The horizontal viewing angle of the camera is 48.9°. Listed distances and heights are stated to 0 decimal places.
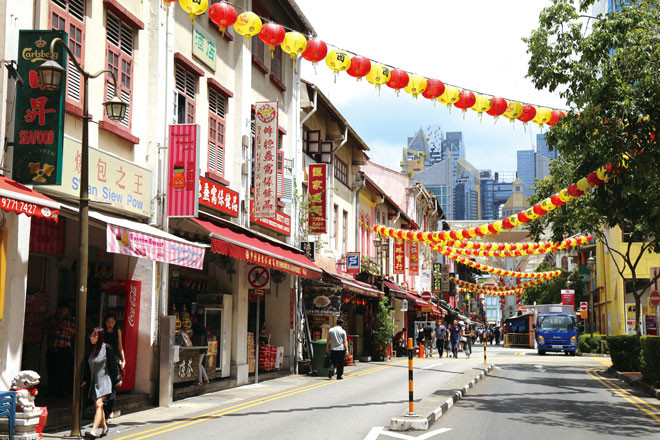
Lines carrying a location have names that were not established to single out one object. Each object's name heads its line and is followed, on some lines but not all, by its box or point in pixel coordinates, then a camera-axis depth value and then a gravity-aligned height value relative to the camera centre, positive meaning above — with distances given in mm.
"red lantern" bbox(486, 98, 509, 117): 16359 +4436
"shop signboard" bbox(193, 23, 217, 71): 16888 +6068
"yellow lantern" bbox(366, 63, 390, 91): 14672 +4592
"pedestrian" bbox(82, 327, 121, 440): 10461 -1027
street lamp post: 10164 +788
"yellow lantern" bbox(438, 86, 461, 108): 15719 +4471
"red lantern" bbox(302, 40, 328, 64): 13852 +4783
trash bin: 22328 -1652
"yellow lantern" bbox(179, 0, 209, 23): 12070 +4905
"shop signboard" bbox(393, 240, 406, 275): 43594 +2548
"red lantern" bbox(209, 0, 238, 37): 12969 +5126
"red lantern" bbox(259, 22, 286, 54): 13508 +4981
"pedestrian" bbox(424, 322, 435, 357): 38969 -2034
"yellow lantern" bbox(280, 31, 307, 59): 13664 +4859
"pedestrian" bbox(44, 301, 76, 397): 13164 -915
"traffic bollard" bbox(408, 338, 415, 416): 11438 -1364
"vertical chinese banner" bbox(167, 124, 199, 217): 14508 +2594
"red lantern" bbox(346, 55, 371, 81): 14344 +4647
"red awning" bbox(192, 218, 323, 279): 14801 +1175
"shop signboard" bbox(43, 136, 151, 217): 11586 +2096
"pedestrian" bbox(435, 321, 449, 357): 37700 -1781
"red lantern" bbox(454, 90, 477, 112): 15977 +4460
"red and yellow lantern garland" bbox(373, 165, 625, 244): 17109 +3087
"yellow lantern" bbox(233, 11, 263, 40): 13406 +5104
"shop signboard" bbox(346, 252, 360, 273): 30453 +1763
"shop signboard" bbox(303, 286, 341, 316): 24000 +34
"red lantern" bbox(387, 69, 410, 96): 14945 +4596
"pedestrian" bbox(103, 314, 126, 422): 11070 -794
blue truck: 42938 -1772
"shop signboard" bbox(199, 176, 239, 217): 16328 +2456
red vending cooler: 13930 -203
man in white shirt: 21156 -1386
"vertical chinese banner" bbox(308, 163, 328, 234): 24953 +3428
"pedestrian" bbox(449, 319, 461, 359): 37353 -1822
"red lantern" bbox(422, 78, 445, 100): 15414 +4547
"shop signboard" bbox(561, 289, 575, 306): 51406 +528
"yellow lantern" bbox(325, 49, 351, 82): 14070 +4679
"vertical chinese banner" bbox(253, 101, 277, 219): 18969 +3637
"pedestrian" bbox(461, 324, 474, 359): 38062 -2172
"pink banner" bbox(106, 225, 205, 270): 11023 +881
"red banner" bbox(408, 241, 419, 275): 46281 +2872
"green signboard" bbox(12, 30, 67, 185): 10414 +2558
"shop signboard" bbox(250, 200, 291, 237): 19594 +2279
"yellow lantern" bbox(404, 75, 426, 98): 15211 +4559
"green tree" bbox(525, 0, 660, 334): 14305 +4406
